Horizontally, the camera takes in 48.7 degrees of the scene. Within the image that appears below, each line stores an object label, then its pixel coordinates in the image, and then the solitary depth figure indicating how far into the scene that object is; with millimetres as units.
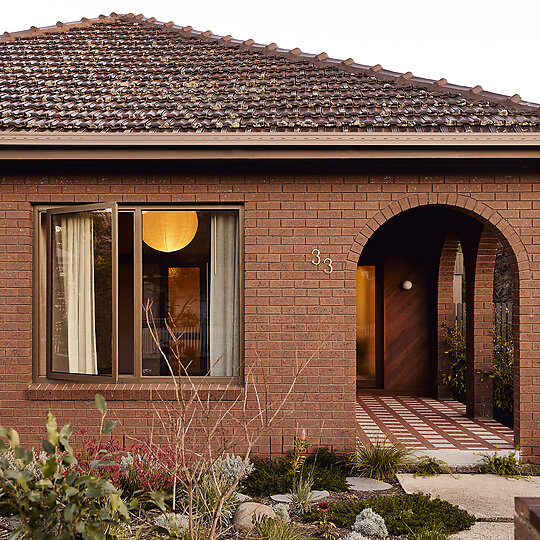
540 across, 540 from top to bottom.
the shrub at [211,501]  4555
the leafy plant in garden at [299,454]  5608
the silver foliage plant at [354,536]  4199
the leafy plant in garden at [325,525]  4406
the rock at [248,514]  4387
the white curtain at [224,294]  6449
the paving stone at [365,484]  5469
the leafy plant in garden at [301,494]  4968
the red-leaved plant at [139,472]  4906
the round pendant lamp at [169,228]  6488
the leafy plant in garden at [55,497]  2812
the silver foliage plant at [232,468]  5309
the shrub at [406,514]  4539
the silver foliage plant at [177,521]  4200
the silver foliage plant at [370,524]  4434
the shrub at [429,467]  5941
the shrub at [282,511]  4480
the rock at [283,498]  5114
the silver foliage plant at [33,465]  5191
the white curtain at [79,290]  6340
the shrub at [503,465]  5918
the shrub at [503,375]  7902
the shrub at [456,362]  9250
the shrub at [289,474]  5371
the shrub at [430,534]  4188
